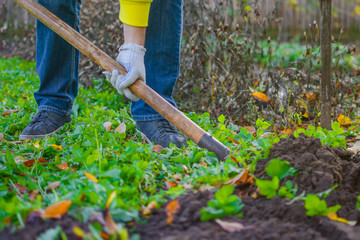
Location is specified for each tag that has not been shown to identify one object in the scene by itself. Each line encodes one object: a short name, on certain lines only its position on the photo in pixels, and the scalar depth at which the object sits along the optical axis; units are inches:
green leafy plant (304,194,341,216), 46.1
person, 93.7
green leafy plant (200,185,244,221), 46.4
